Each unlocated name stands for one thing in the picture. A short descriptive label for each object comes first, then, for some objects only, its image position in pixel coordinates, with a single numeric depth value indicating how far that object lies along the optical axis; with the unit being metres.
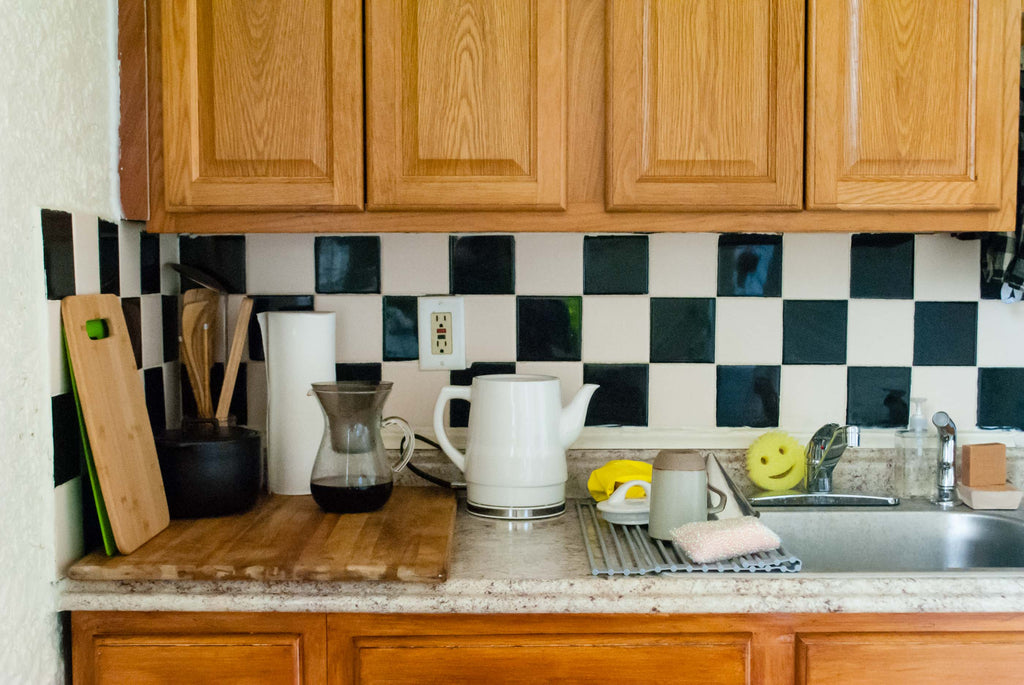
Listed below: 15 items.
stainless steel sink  1.71
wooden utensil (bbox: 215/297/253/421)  1.76
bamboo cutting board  1.36
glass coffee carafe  1.59
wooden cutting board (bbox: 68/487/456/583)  1.31
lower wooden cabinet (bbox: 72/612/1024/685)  1.32
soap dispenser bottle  1.81
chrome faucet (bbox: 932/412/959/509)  1.75
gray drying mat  1.34
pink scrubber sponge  1.35
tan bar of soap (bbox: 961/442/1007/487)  1.73
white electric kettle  1.60
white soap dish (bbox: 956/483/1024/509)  1.71
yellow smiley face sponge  1.80
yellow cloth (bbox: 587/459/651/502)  1.72
